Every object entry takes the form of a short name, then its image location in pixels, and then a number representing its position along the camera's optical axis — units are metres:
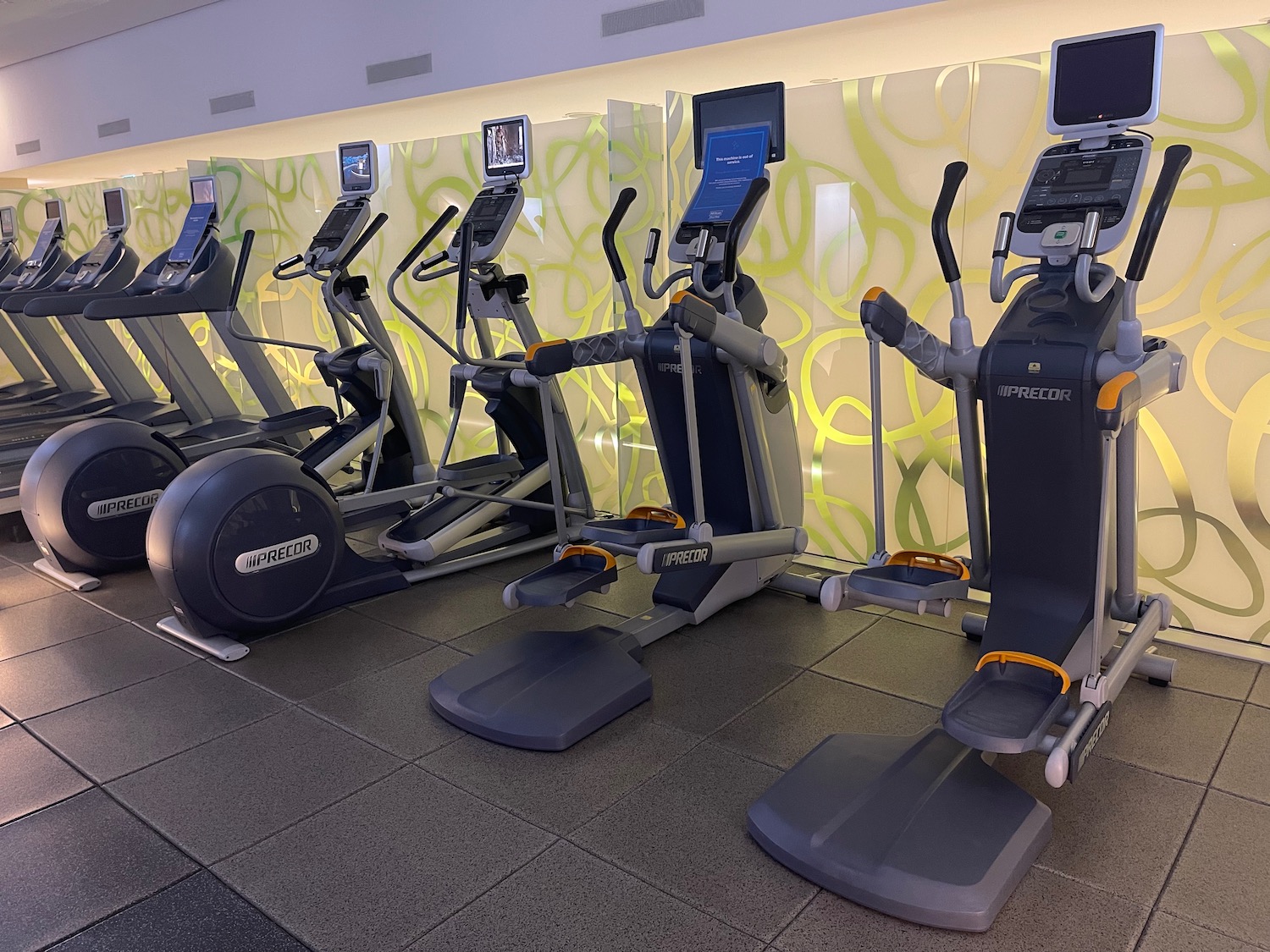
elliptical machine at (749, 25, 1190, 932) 2.16
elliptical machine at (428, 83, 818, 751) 3.00
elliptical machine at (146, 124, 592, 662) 3.52
